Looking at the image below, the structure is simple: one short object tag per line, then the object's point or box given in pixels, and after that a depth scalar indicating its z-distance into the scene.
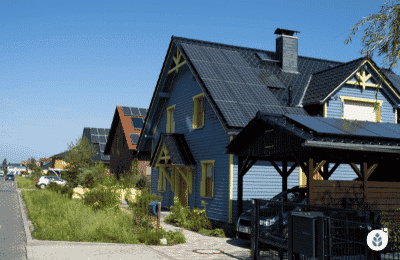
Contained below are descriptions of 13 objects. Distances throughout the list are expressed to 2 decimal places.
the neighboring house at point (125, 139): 34.91
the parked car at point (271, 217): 9.96
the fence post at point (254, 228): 9.76
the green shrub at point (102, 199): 16.65
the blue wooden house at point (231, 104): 17.03
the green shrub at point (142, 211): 12.87
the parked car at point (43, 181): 44.31
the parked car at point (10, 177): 90.62
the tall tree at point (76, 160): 30.58
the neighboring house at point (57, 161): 80.32
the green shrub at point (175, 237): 12.39
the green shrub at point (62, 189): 25.06
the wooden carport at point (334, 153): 9.40
